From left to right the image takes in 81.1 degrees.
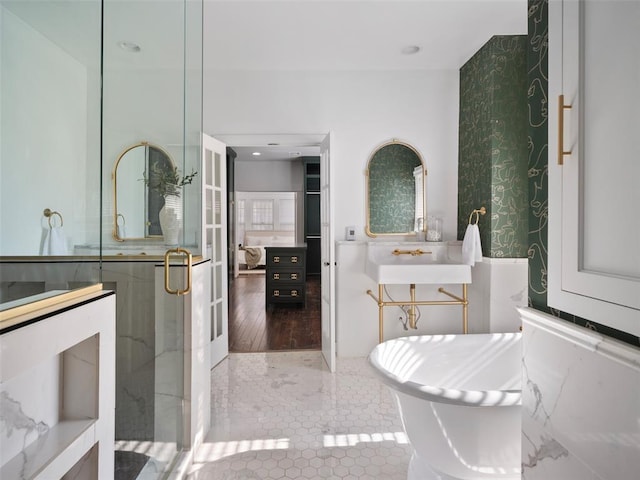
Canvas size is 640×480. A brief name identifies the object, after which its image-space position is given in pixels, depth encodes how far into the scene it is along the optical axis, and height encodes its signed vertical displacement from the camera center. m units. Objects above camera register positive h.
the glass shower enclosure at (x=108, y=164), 0.74 +0.18
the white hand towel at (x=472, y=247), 2.87 -0.06
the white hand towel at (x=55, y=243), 0.82 -0.01
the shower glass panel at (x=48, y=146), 0.70 +0.20
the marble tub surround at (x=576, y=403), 0.77 -0.39
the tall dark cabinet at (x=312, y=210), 7.39 +0.55
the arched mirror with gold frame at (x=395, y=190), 3.35 +0.44
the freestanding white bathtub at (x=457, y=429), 1.48 -0.79
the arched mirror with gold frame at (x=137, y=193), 1.22 +0.16
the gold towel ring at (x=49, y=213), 0.82 +0.05
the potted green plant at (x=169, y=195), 1.52 +0.18
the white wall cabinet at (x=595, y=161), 0.79 +0.19
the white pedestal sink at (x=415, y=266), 2.83 -0.21
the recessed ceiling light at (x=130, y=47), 1.21 +0.66
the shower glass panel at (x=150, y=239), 1.18 +0.02
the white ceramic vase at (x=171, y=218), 1.57 +0.08
